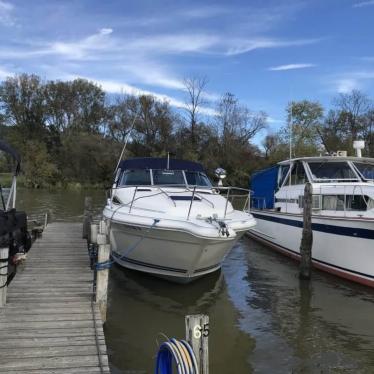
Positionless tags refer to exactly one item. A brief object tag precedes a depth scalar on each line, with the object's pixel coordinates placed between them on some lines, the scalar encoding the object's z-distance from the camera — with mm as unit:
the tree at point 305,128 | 46281
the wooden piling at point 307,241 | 11664
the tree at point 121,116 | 57188
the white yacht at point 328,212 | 10922
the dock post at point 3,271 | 6645
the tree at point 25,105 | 55438
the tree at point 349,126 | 51112
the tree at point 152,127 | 55281
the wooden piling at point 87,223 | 13241
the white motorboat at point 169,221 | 9039
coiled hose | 4051
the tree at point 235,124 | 58938
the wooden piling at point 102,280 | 7207
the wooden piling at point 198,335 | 4332
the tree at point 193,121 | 57125
